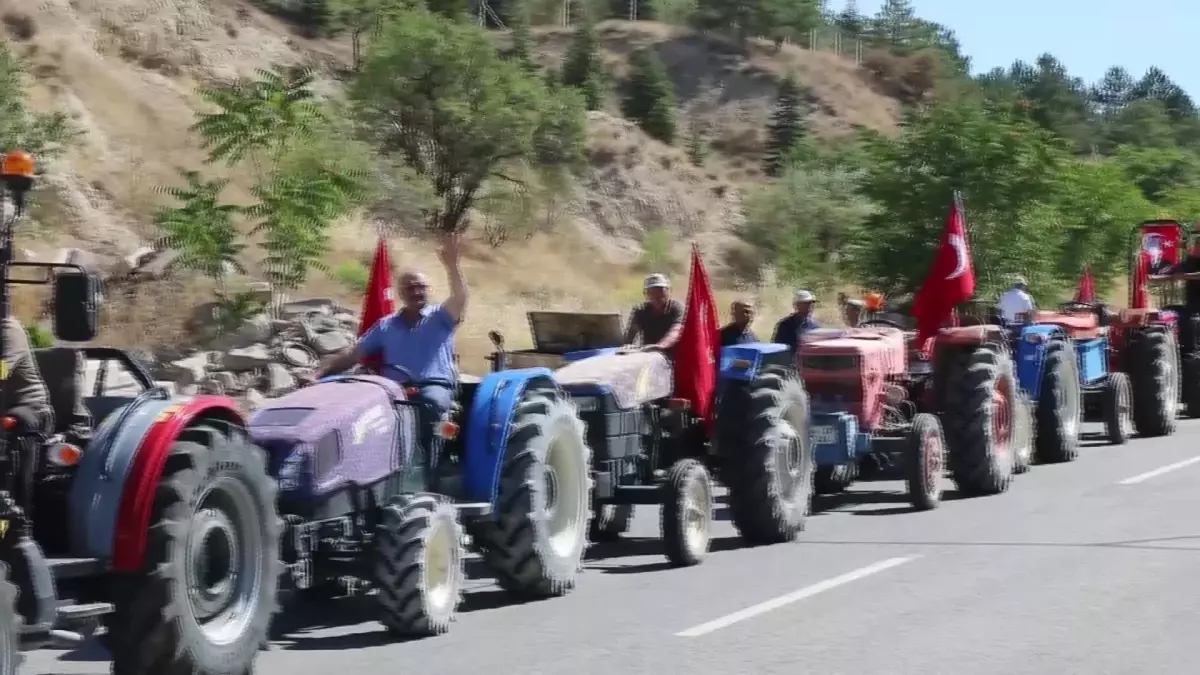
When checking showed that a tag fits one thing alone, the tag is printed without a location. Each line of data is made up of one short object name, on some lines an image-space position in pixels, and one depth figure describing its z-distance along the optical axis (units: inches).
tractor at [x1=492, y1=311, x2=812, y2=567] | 428.8
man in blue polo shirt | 374.6
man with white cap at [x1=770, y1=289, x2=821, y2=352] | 598.9
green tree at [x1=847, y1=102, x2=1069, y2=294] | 1127.6
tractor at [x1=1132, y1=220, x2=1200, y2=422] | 826.2
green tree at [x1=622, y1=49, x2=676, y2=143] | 3048.7
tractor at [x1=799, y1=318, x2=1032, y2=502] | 535.5
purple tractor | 323.9
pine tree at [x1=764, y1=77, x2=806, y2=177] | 3176.7
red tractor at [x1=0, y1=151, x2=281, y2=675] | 244.4
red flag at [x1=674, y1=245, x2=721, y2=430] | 473.7
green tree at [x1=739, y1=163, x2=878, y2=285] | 2257.6
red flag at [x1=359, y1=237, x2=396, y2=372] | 555.5
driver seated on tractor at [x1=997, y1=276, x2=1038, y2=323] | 722.8
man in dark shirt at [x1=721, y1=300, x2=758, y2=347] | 562.6
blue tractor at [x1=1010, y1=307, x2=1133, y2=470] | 682.2
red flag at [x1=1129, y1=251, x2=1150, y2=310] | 923.4
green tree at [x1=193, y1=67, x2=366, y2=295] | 1032.2
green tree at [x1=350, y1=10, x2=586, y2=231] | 1877.5
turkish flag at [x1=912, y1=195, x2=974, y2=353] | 609.9
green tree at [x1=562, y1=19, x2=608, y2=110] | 2903.5
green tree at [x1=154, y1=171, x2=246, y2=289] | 1031.0
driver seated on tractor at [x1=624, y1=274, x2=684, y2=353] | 496.4
